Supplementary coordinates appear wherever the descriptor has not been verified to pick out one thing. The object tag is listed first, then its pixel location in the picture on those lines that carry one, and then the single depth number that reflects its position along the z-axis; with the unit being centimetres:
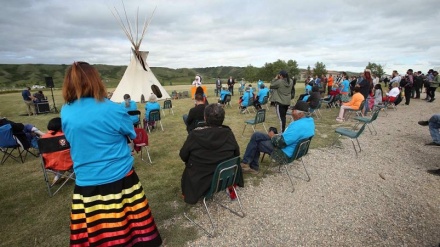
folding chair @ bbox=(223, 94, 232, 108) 1288
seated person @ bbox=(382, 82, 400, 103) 1097
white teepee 1602
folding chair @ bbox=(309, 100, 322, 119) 962
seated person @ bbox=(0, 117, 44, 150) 548
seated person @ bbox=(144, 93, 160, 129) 819
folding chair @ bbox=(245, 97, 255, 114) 1093
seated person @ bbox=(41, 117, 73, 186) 391
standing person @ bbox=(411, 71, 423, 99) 1518
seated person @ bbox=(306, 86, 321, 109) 948
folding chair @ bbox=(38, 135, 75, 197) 351
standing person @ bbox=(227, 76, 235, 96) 2133
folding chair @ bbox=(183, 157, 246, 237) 279
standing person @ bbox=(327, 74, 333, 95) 1729
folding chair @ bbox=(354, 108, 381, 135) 657
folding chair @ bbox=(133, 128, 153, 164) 482
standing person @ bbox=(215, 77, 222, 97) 2067
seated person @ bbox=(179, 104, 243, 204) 283
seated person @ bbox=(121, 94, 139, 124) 775
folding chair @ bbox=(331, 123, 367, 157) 532
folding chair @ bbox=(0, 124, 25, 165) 531
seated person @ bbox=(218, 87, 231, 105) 1279
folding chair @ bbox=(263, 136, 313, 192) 380
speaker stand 1427
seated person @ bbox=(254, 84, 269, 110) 1145
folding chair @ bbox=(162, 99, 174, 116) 1109
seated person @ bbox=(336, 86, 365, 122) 862
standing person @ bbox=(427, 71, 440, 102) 1372
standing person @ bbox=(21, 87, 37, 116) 1295
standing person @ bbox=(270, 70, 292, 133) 663
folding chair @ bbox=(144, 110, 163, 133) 794
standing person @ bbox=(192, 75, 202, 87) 1688
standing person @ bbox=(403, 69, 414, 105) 1323
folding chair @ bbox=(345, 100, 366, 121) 855
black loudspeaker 1315
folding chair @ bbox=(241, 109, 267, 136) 697
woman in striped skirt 188
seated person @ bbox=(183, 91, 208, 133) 459
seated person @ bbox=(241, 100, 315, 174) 390
